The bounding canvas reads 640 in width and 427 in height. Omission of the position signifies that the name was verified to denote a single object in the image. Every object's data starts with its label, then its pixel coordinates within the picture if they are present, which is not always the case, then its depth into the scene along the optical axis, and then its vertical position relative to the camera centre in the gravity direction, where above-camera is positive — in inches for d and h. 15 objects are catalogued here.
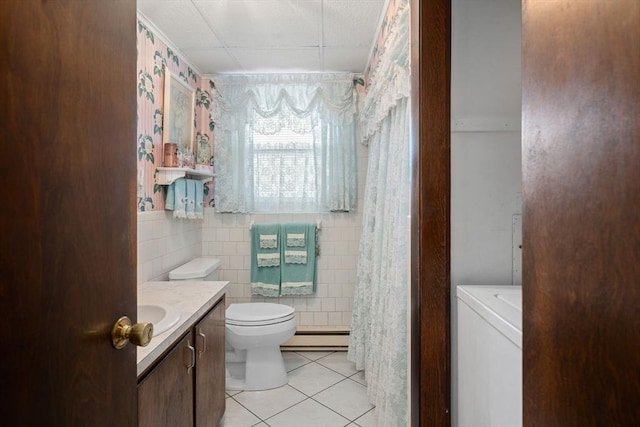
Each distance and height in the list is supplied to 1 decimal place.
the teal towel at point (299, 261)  114.5 -15.7
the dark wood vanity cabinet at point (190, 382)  41.5 -24.8
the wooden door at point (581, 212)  12.4 +0.1
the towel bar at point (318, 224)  115.4 -3.2
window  115.6 +16.3
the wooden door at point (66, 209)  18.3 +0.3
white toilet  87.8 -31.9
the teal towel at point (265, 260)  114.0 -15.4
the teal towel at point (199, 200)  99.7 +4.3
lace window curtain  114.2 +24.4
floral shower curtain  58.7 -5.0
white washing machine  32.2 -15.5
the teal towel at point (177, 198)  90.6 +4.5
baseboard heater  112.5 -42.0
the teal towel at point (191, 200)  94.9 +4.1
